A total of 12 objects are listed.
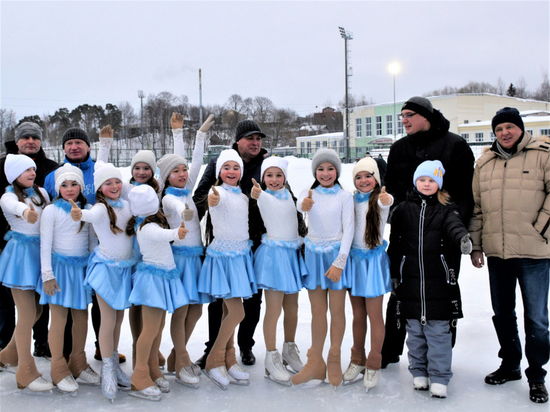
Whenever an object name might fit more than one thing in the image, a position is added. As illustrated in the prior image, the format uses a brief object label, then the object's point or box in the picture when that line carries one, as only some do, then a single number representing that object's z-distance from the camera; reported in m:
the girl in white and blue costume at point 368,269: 3.59
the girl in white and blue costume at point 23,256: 3.57
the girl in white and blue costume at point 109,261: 3.46
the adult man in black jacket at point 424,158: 3.74
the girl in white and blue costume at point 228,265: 3.62
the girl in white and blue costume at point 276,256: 3.68
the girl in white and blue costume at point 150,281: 3.43
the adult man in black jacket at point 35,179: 4.14
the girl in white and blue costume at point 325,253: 3.62
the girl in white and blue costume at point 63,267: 3.51
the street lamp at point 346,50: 27.35
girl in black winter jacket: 3.41
